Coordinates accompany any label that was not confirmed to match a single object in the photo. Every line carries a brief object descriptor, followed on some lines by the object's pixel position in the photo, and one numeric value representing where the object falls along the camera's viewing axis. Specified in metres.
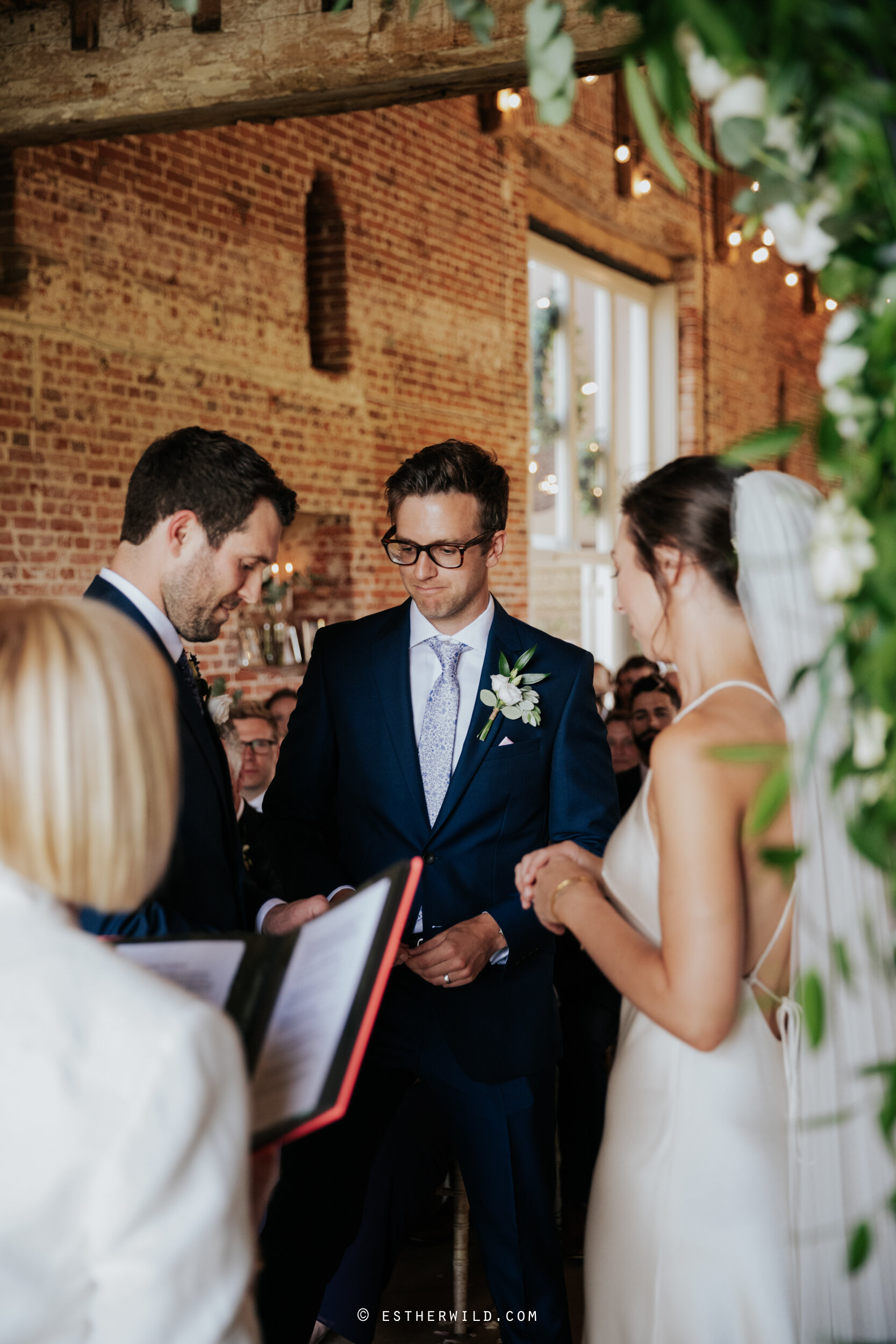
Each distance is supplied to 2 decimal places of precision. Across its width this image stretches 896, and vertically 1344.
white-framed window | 11.21
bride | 1.69
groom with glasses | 2.50
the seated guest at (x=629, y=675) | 6.62
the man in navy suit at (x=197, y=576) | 2.15
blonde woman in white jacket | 1.07
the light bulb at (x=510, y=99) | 7.68
